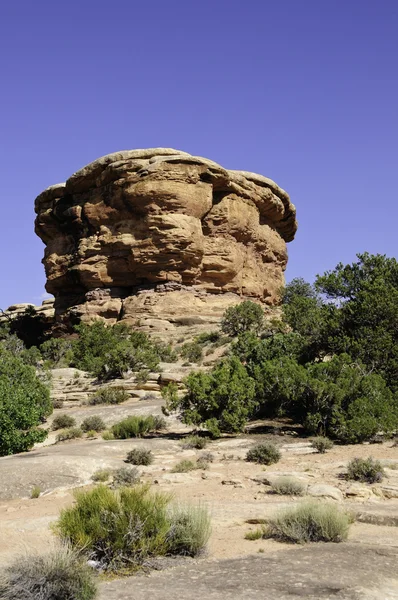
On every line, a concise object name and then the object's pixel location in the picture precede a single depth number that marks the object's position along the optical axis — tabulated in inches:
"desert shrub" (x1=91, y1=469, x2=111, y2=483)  435.2
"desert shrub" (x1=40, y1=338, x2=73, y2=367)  1456.7
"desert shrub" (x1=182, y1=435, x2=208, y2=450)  566.9
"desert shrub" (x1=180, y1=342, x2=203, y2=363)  1223.4
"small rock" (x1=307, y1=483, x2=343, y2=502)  366.0
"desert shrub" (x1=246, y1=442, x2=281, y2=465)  490.6
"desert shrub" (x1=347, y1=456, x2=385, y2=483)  407.5
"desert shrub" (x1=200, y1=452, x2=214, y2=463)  498.1
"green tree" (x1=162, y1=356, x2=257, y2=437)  626.5
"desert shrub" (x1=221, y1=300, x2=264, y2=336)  1402.6
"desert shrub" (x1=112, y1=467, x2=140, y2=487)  416.8
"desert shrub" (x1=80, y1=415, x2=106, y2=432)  688.4
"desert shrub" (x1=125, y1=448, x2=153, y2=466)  490.9
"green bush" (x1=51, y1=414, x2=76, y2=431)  719.7
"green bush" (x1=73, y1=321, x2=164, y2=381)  1047.6
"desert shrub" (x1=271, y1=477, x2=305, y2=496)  380.5
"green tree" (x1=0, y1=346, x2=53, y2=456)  566.3
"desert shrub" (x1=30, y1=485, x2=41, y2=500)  402.9
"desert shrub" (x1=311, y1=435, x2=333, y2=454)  530.9
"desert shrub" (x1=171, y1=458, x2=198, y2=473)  467.2
